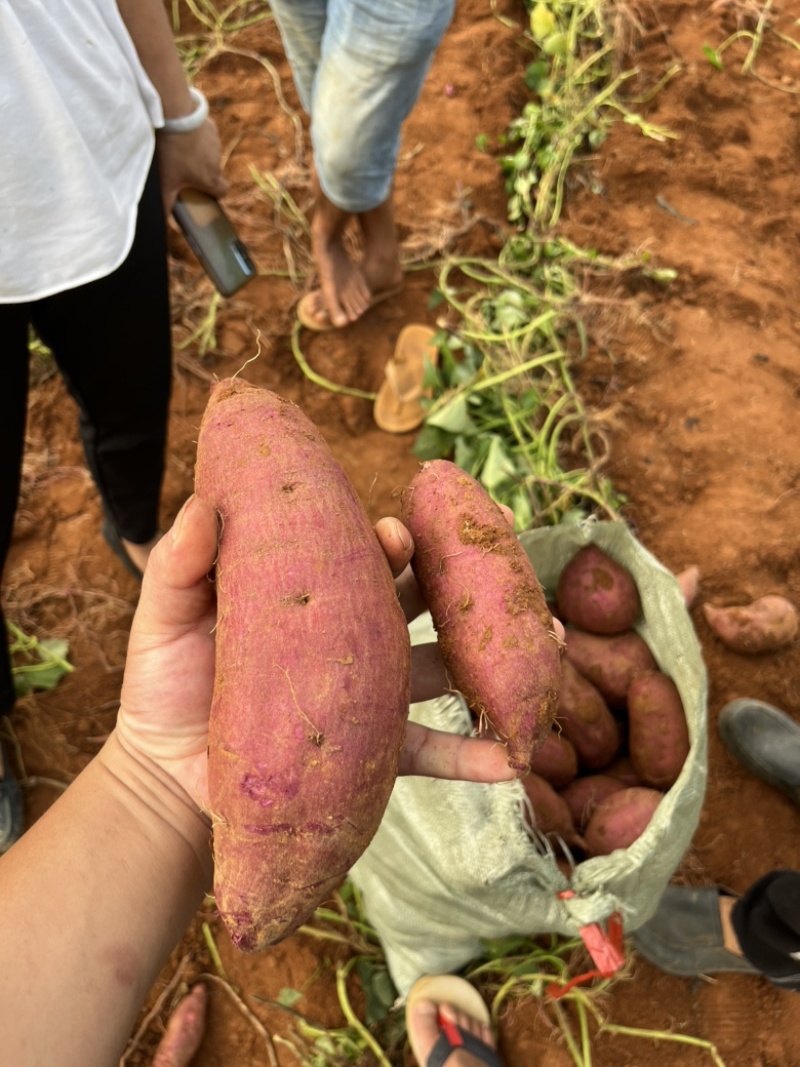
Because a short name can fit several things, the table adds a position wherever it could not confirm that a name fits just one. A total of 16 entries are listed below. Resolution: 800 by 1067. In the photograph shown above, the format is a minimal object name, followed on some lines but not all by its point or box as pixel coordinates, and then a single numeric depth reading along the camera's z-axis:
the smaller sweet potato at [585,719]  0.52
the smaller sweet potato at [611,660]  0.55
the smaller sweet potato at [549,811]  0.48
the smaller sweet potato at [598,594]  0.55
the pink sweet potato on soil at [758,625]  0.61
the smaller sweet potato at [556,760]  0.51
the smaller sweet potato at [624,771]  0.53
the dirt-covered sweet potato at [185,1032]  0.52
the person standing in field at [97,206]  0.37
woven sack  0.43
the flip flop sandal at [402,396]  0.74
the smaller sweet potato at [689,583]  0.62
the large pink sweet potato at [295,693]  0.31
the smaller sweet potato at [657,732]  0.50
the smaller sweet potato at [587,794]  0.51
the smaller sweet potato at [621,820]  0.48
